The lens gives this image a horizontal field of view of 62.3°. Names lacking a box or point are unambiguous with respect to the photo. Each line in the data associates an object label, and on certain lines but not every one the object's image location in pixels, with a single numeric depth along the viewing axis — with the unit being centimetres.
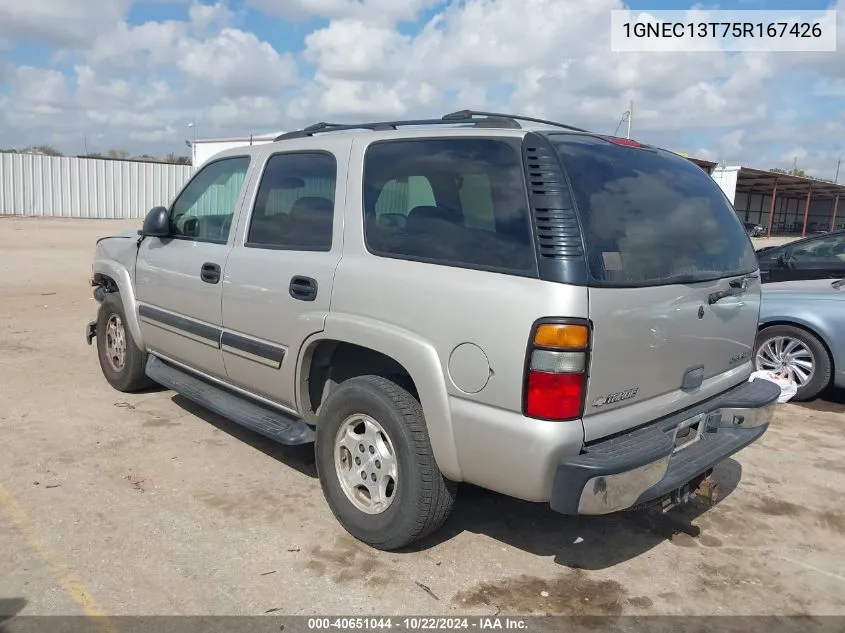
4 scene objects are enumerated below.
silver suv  270
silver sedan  584
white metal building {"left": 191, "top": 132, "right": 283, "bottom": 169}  2780
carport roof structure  3534
